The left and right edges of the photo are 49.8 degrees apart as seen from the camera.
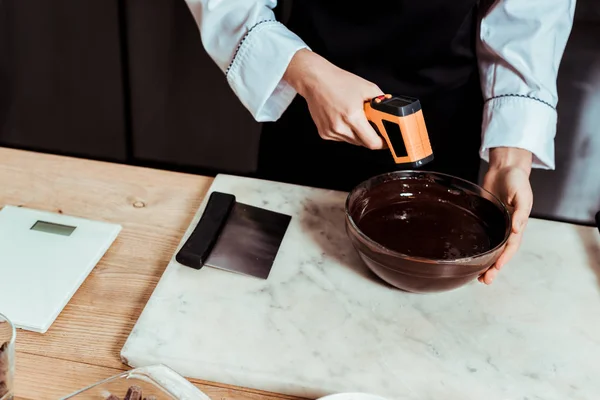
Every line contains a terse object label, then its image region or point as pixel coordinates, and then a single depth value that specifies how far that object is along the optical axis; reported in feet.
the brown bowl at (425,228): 2.47
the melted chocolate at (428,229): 2.59
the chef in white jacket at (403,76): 2.95
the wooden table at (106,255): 2.31
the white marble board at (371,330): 2.31
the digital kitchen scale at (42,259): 2.50
